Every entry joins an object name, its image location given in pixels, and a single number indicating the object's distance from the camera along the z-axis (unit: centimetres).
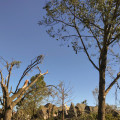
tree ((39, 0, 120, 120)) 693
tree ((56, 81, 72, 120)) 1848
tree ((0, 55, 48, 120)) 824
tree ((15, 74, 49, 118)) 1027
